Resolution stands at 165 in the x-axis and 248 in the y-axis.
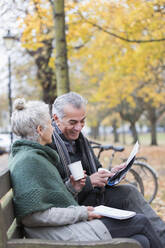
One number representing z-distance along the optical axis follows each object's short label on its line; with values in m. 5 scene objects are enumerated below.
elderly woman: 1.91
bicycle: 5.39
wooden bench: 1.73
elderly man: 2.86
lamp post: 12.14
